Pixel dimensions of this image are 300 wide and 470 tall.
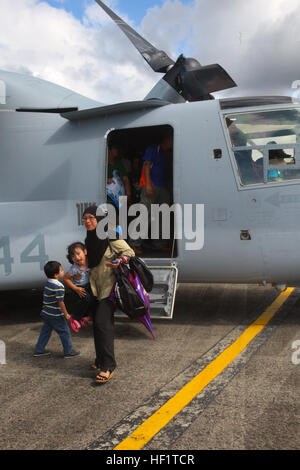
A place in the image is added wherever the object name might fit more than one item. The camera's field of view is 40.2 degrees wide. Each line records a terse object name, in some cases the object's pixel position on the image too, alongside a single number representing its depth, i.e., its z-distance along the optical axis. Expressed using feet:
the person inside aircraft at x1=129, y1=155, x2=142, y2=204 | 25.22
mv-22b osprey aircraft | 18.34
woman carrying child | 13.57
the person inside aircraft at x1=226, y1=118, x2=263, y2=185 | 18.58
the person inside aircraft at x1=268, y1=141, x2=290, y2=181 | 18.30
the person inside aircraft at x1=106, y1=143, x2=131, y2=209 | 21.91
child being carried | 14.80
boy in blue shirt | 15.40
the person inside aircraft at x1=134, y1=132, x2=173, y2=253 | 22.33
